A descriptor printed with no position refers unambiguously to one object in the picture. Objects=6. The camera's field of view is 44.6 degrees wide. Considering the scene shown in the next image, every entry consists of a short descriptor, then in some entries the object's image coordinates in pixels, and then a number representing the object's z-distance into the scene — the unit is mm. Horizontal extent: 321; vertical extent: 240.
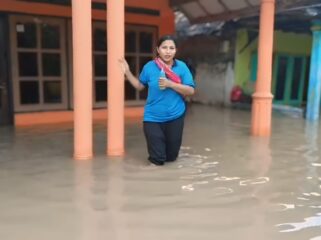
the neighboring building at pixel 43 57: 8047
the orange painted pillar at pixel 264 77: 7168
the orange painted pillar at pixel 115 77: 5254
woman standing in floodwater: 4980
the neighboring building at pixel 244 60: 12516
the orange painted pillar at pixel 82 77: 5070
